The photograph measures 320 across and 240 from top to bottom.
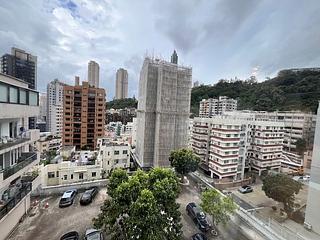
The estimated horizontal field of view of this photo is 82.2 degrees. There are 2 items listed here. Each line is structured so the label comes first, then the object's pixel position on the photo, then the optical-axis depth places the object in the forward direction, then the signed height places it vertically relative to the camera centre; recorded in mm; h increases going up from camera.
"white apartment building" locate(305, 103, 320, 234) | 9672 -3876
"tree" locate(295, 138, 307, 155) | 23031 -3453
